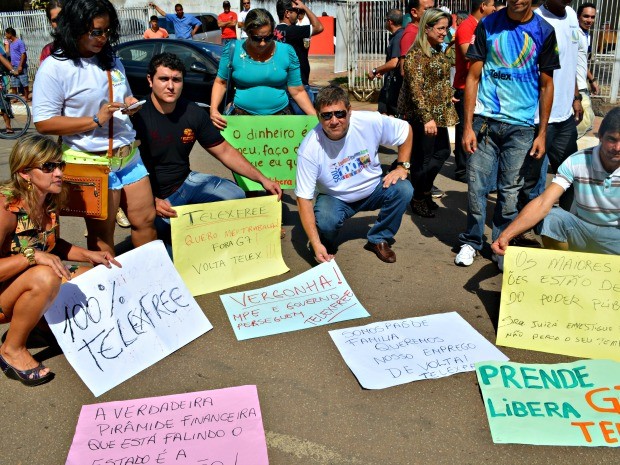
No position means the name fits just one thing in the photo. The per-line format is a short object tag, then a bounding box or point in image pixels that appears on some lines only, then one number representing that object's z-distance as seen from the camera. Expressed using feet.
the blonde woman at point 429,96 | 16.66
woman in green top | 15.69
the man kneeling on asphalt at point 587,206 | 11.41
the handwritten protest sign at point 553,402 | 8.70
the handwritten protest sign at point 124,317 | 10.16
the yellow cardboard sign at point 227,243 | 13.39
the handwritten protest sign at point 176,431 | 8.42
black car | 33.60
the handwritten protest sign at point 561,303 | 10.66
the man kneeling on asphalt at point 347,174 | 13.69
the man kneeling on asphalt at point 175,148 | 13.44
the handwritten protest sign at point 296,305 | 12.00
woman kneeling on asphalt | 9.80
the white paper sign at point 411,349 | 10.19
